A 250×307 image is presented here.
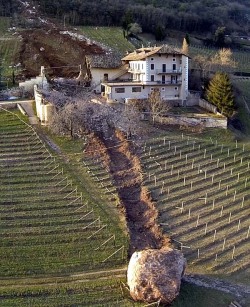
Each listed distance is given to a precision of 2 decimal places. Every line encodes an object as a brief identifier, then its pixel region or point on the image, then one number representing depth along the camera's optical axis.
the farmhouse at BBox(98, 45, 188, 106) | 58.66
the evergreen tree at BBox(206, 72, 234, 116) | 56.03
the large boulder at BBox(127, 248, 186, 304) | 29.00
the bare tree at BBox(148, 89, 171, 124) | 52.03
